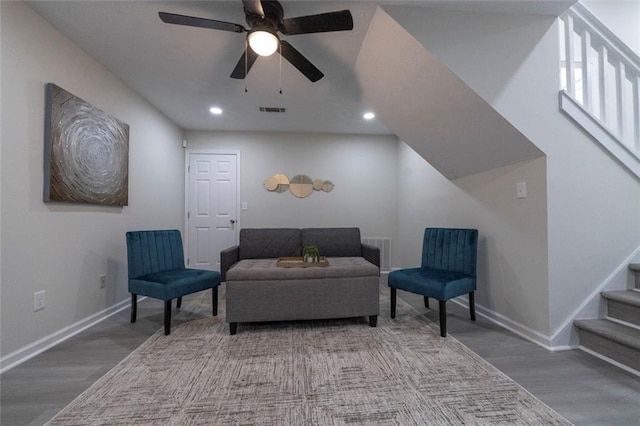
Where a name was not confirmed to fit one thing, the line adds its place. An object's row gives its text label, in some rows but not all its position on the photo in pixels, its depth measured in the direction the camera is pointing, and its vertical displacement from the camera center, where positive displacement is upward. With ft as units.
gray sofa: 7.57 -2.23
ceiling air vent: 11.70 +4.66
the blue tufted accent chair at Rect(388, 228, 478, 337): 7.50 -1.81
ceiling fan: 5.30 +3.95
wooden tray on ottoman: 8.29 -1.51
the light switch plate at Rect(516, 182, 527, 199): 7.34 +0.72
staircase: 5.73 -2.63
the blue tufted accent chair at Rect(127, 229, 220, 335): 7.63 -1.88
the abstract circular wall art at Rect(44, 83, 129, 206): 6.74 +1.80
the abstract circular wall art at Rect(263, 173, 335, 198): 15.03 +1.72
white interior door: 14.73 +0.45
